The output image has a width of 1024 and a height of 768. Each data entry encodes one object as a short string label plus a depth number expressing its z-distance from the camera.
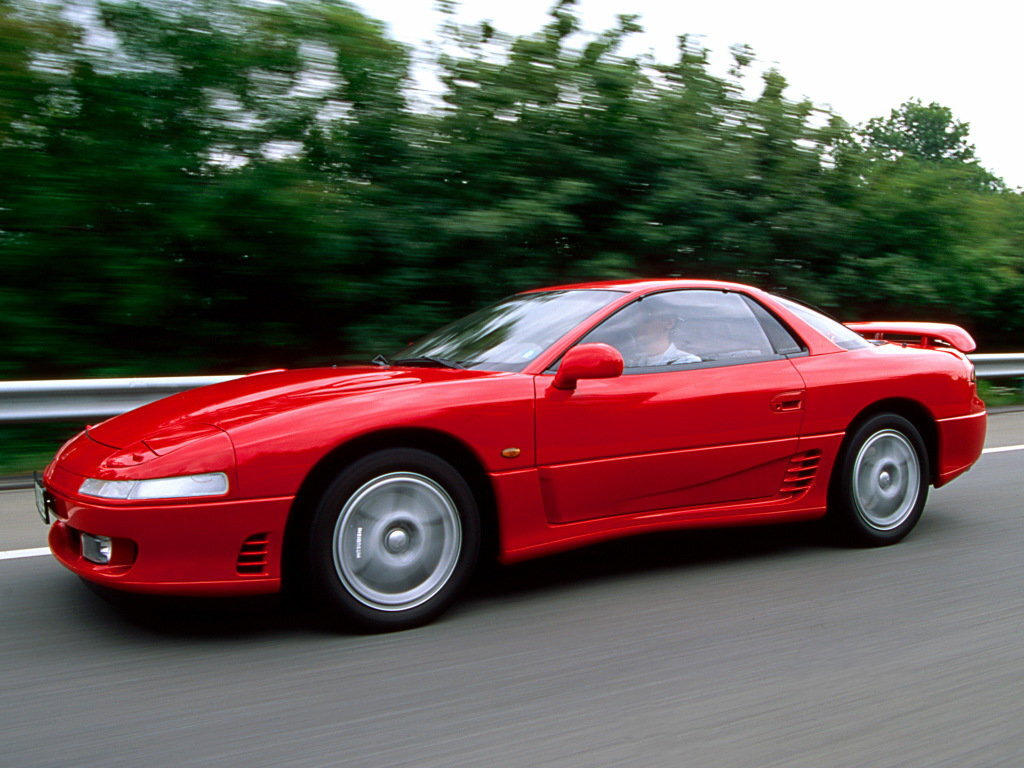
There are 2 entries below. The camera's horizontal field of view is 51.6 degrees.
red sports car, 3.60
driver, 4.69
